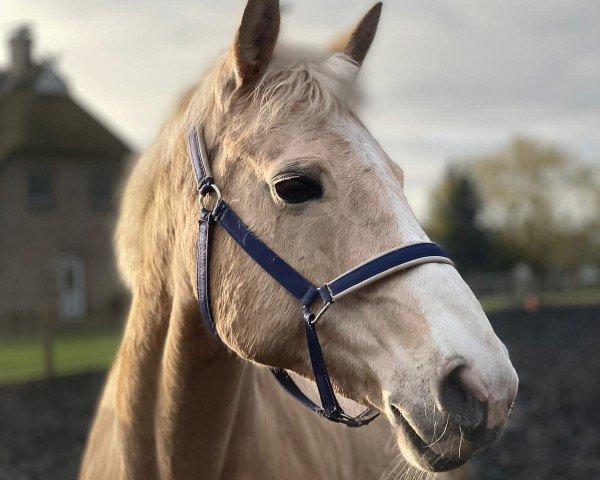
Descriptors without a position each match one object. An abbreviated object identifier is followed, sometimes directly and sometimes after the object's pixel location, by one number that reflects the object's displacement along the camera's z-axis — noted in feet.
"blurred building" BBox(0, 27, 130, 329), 80.79
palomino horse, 6.08
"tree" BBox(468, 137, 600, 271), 142.20
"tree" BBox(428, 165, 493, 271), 135.23
